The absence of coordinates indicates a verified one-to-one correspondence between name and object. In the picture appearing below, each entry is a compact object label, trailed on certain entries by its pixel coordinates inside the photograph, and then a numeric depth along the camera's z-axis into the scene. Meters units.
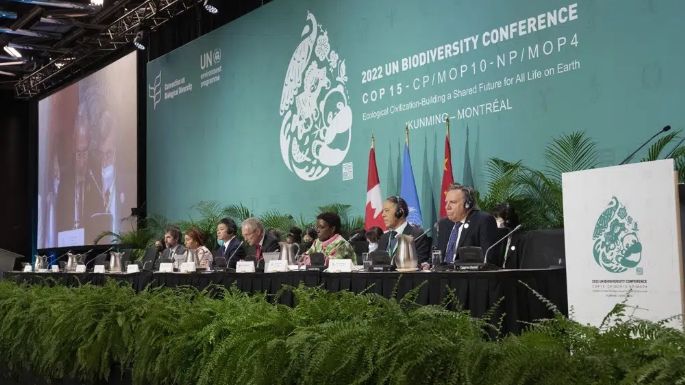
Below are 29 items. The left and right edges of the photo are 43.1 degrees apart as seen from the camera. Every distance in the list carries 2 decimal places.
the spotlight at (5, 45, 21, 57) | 12.78
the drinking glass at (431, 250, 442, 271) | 4.00
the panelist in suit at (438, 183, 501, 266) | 4.62
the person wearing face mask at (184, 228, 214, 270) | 5.86
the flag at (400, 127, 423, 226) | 6.94
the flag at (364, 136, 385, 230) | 7.27
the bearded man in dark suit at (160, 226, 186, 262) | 7.60
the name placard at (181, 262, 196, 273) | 5.58
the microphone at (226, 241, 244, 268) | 6.20
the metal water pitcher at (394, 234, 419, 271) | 3.92
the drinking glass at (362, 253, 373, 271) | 4.17
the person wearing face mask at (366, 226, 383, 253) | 5.95
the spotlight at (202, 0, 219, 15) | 9.15
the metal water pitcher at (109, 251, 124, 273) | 6.65
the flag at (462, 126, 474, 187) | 6.61
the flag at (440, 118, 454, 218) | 6.57
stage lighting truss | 10.59
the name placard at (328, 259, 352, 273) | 4.18
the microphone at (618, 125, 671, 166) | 4.79
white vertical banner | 3.03
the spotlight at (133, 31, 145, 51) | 10.74
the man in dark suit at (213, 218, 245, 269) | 6.58
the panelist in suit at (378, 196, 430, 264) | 5.21
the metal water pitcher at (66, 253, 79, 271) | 7.35
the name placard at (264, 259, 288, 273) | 4.74
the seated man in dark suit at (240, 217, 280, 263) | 6.54
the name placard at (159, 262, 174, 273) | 5.69
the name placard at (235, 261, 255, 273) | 5.02
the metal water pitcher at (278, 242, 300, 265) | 4.93
